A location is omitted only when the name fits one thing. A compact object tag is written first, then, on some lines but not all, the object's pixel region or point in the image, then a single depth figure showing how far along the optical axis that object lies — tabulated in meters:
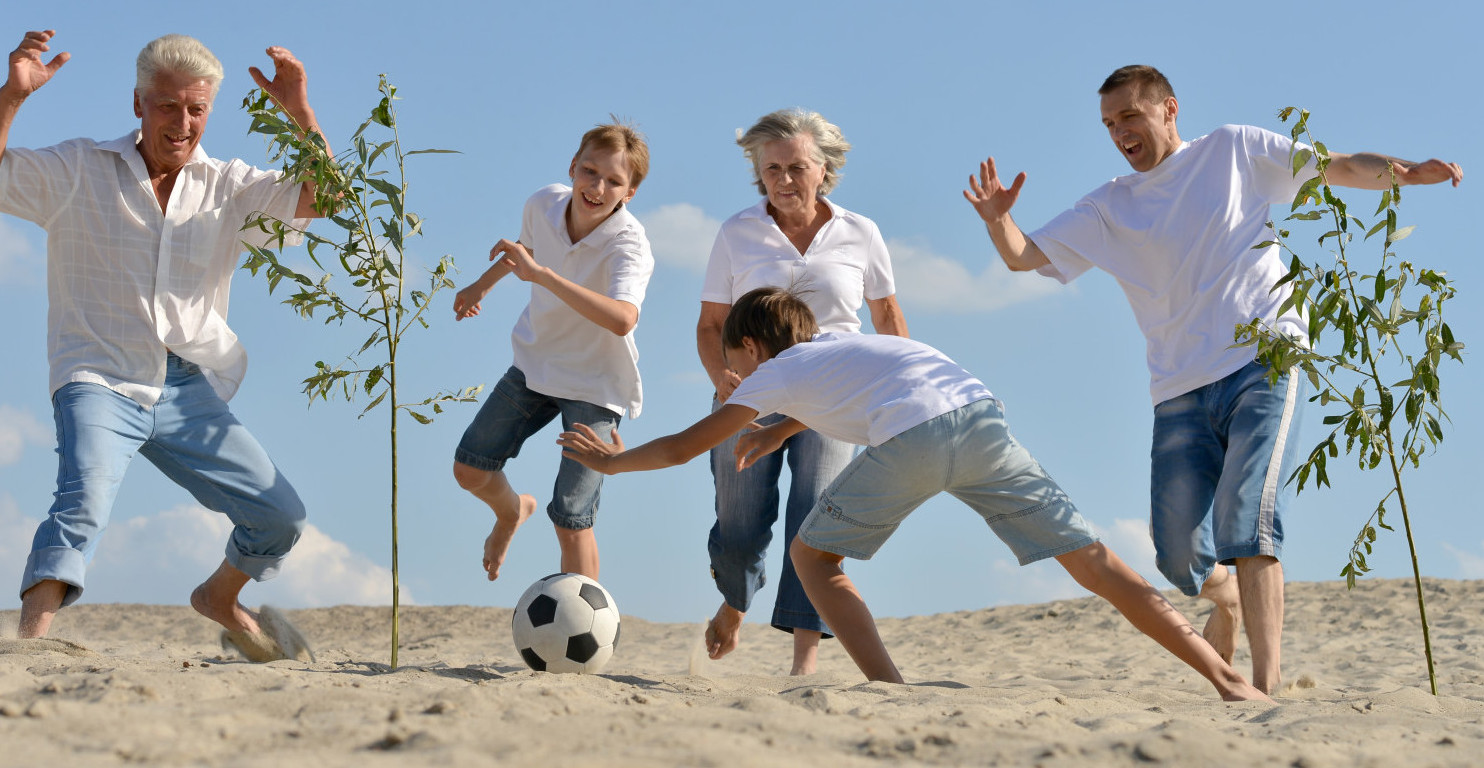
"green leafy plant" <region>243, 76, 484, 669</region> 4.70
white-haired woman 5.44
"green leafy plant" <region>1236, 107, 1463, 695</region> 4.74
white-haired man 5.02
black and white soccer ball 4.78
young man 4.78
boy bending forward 4.33
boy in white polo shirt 5.73
